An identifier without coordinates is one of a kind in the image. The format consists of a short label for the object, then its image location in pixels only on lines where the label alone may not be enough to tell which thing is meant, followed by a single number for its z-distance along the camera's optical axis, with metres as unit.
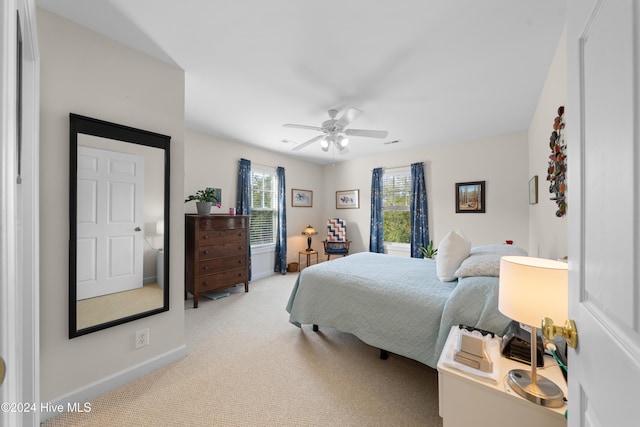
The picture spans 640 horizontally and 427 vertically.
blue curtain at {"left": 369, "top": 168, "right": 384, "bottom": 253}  5.18
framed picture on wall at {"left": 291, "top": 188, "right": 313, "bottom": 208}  5.52
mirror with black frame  1.68
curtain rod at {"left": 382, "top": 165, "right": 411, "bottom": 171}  4.91
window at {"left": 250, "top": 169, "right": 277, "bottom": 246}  4.83
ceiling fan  2.62
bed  1.68
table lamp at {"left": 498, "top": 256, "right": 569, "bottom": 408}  0.97
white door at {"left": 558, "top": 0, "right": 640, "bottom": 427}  0.41
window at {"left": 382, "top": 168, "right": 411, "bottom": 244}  4.99
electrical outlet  1.96
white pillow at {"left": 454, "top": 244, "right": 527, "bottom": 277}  1.83
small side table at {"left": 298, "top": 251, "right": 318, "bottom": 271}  5.29
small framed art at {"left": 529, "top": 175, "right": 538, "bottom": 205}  2.84
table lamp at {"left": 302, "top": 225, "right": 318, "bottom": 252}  5.46
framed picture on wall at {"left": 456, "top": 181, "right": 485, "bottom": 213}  4.09
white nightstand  1.01
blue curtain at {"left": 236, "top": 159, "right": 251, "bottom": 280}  4.40
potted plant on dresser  3.51
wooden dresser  3.38
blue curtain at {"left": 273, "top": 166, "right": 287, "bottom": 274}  5.07
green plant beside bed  4.40
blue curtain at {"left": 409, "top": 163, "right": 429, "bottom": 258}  4.61
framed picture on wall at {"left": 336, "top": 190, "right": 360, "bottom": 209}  5.65
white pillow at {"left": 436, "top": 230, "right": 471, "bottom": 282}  2.17
